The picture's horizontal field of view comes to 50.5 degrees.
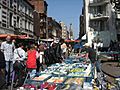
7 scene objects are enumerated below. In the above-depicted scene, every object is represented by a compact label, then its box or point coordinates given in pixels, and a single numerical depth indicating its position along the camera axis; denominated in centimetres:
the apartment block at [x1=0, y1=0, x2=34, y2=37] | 1574
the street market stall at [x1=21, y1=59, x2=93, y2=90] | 364
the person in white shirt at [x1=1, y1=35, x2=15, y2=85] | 496
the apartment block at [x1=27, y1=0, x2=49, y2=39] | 3520
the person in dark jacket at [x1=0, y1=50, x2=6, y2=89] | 443
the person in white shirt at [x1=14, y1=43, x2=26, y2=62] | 530
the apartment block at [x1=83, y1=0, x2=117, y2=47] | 2424
